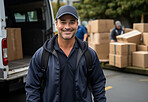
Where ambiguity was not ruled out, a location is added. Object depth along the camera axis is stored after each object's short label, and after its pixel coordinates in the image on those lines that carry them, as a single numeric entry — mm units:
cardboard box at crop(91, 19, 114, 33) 8664
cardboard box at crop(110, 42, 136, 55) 7095
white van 3863
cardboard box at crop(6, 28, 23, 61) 5203
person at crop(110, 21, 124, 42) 8309
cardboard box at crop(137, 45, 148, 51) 7410
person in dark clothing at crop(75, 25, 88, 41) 8107
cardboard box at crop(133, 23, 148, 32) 7730
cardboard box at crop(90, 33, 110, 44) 8594
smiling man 1840
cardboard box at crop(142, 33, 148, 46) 7423
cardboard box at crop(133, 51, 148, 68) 6977
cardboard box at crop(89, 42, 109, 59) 8484
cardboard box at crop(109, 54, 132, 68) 7152
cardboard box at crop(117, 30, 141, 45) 7457
